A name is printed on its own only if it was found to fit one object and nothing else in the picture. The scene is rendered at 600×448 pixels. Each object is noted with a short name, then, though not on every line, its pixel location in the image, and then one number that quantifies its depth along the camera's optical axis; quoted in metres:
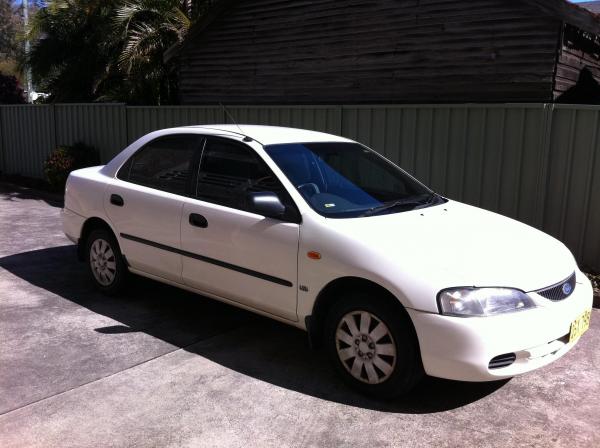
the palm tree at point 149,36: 13.34
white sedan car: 3.38
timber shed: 8.05
